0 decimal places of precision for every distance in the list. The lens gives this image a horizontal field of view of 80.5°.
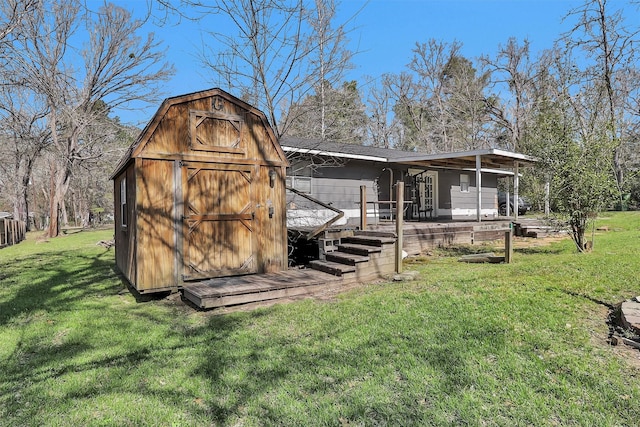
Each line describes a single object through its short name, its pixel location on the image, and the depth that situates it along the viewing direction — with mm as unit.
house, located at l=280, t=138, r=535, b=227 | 11156
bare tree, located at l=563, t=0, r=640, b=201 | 8146
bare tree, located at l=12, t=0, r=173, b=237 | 17547
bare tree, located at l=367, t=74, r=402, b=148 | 30141
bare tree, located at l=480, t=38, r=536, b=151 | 28312
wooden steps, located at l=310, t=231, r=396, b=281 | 6953
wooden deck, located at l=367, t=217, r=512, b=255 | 10164
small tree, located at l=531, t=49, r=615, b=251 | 7918
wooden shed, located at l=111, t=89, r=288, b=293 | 5828
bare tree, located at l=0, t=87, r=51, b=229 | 15469
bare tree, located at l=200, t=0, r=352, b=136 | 7984
